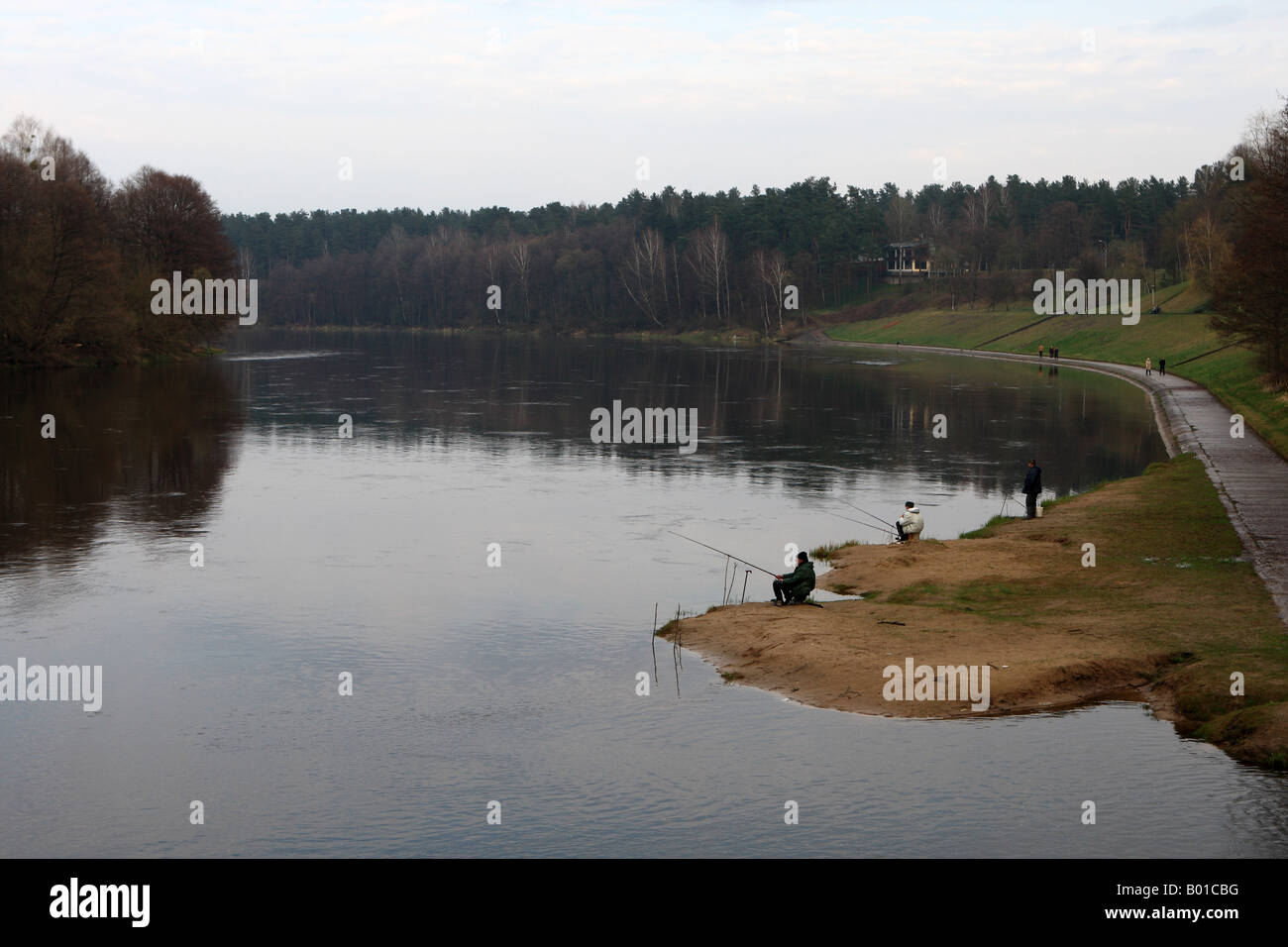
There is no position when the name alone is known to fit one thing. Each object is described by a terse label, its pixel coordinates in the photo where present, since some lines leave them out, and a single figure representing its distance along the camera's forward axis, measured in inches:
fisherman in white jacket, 1339.8
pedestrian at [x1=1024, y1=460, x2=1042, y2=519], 1494.8
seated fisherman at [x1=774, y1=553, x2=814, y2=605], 1064.2
